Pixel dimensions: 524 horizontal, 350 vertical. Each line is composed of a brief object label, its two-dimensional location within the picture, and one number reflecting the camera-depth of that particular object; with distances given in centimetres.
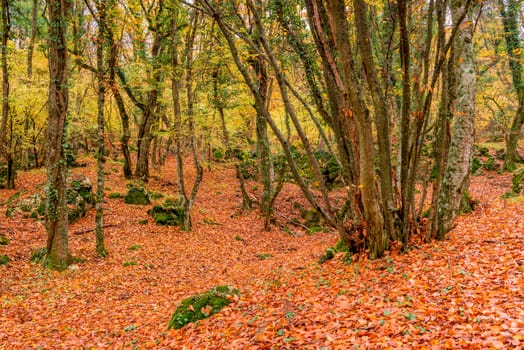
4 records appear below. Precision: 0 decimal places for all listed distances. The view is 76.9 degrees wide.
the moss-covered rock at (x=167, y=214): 1236
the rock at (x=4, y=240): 916
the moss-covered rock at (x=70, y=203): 1151
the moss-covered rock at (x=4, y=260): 802
